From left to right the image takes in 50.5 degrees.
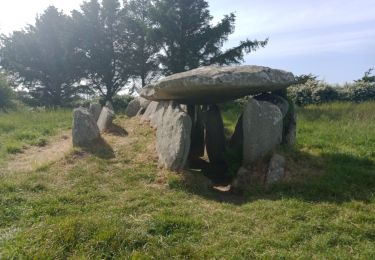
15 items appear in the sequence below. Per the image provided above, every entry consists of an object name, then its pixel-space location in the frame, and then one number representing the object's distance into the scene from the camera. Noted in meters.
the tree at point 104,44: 28.45
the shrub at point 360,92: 15.90
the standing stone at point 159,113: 10.06
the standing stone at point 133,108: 15.06
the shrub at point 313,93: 16.55
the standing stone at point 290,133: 9.07
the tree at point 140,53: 27.45
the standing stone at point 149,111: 12.39
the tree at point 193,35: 22.08
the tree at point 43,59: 29.98
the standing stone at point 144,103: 14.08
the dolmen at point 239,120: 7.96
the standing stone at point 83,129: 9.73
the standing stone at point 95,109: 13.94
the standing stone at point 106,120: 11.61
